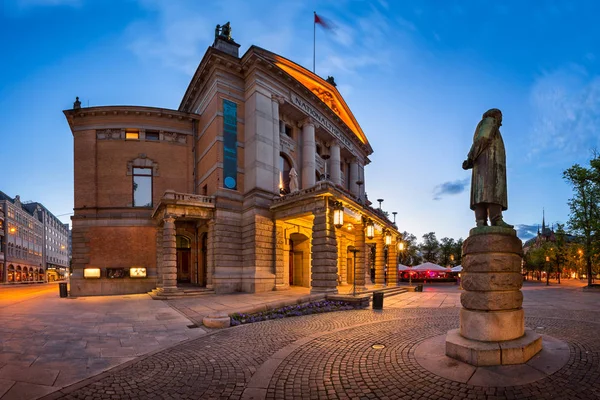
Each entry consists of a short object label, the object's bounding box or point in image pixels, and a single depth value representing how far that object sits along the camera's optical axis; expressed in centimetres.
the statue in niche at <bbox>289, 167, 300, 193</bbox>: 2448
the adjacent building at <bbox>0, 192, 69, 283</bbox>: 5803
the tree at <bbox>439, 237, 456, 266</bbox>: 6512
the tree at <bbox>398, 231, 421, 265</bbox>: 6193
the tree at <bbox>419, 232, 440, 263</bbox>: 6869
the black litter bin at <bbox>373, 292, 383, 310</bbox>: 1462
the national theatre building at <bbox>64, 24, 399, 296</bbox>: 2095
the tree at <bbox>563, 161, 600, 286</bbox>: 2820
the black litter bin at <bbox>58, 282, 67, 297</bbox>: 2064
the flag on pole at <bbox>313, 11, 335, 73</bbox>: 2733
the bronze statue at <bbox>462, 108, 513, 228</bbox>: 657
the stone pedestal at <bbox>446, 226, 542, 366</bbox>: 586
